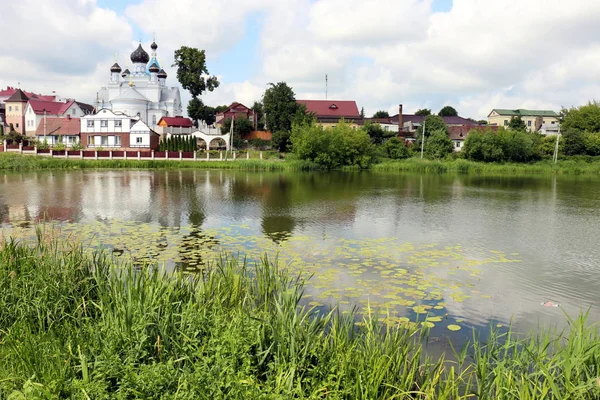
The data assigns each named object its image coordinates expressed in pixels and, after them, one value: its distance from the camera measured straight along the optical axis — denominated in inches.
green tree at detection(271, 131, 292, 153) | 2401.6
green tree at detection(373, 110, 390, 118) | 3848.4
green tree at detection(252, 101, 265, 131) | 2908.7
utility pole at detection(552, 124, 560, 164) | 2389.6
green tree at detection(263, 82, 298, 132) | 2486.5
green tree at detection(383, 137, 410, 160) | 2428.6
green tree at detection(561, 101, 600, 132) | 2807.6
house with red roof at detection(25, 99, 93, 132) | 2967.5
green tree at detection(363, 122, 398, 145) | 2637.8
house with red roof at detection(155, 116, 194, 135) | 2605.8
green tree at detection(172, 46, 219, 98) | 2598.4
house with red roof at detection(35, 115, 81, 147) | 2613.2
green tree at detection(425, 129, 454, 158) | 2437.3
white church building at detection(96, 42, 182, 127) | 2856.8
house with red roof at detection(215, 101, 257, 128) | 2800.2
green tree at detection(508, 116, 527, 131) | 2917.6
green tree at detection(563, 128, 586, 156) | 2503.7
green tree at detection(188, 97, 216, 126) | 2667.3
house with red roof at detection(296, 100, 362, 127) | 3107.8
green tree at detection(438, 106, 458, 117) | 4224.4
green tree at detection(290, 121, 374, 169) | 2110.0
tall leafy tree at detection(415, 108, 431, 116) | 3978.6
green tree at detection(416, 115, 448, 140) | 2605.8
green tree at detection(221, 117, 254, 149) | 2511.6
